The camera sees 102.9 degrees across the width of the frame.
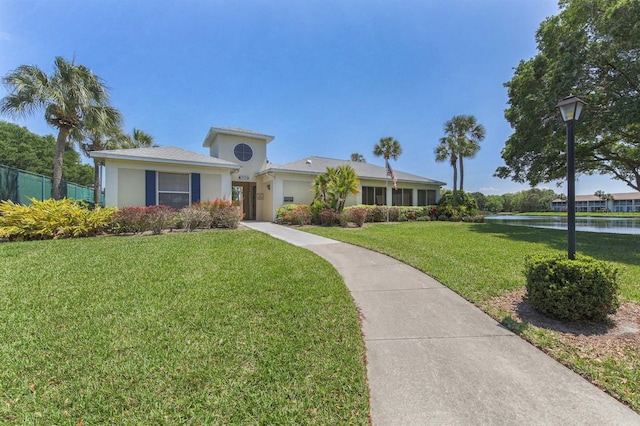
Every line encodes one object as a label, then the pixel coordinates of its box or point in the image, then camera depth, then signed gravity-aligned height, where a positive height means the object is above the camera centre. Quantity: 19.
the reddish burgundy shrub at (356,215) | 14.55 -0.28
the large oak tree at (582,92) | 9.58 +5.13
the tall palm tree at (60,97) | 10.74 +5.03
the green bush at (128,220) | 9.18 -0.32
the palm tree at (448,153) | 22.91 +5.13
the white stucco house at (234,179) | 11.45 +1.89
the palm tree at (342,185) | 14.32 +1.43
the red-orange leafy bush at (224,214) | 11.20 -0.14
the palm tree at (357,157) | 39.74 +8.35
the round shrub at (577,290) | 3.26 -1.05
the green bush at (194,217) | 10.44 -0.25
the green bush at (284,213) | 14.46 -0.14
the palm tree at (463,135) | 22.33 +6.71
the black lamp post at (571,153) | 3.62 +0.81
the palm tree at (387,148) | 23.44 +5.76
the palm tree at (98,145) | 15.40 +4.57
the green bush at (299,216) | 13.91 -0.30
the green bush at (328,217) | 13.91 -0.36
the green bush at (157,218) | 9.42 -0.25
